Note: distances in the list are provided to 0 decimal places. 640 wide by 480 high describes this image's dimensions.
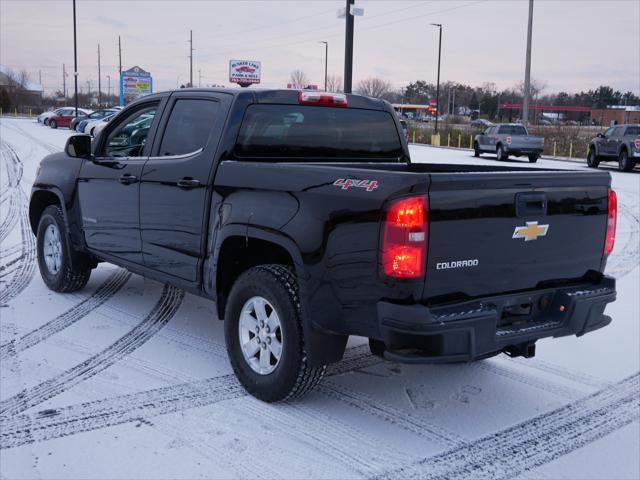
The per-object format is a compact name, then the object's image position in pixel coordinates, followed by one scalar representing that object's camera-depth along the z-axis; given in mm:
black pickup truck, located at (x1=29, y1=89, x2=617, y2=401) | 3533
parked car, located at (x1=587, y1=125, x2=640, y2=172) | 23219
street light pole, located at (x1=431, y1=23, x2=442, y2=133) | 53694
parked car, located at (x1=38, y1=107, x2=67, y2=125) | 44866
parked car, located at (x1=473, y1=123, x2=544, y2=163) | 27719
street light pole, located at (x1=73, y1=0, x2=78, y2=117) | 50750
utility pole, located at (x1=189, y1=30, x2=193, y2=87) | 70462
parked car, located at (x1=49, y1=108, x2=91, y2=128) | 43438
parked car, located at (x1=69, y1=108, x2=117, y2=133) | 36406
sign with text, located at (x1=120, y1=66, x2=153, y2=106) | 63500
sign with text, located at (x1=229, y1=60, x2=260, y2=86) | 57281
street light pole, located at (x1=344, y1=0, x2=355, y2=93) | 17453
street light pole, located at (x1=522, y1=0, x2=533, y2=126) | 35031
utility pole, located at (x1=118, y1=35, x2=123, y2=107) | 90156
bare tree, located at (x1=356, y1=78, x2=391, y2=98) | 107231
